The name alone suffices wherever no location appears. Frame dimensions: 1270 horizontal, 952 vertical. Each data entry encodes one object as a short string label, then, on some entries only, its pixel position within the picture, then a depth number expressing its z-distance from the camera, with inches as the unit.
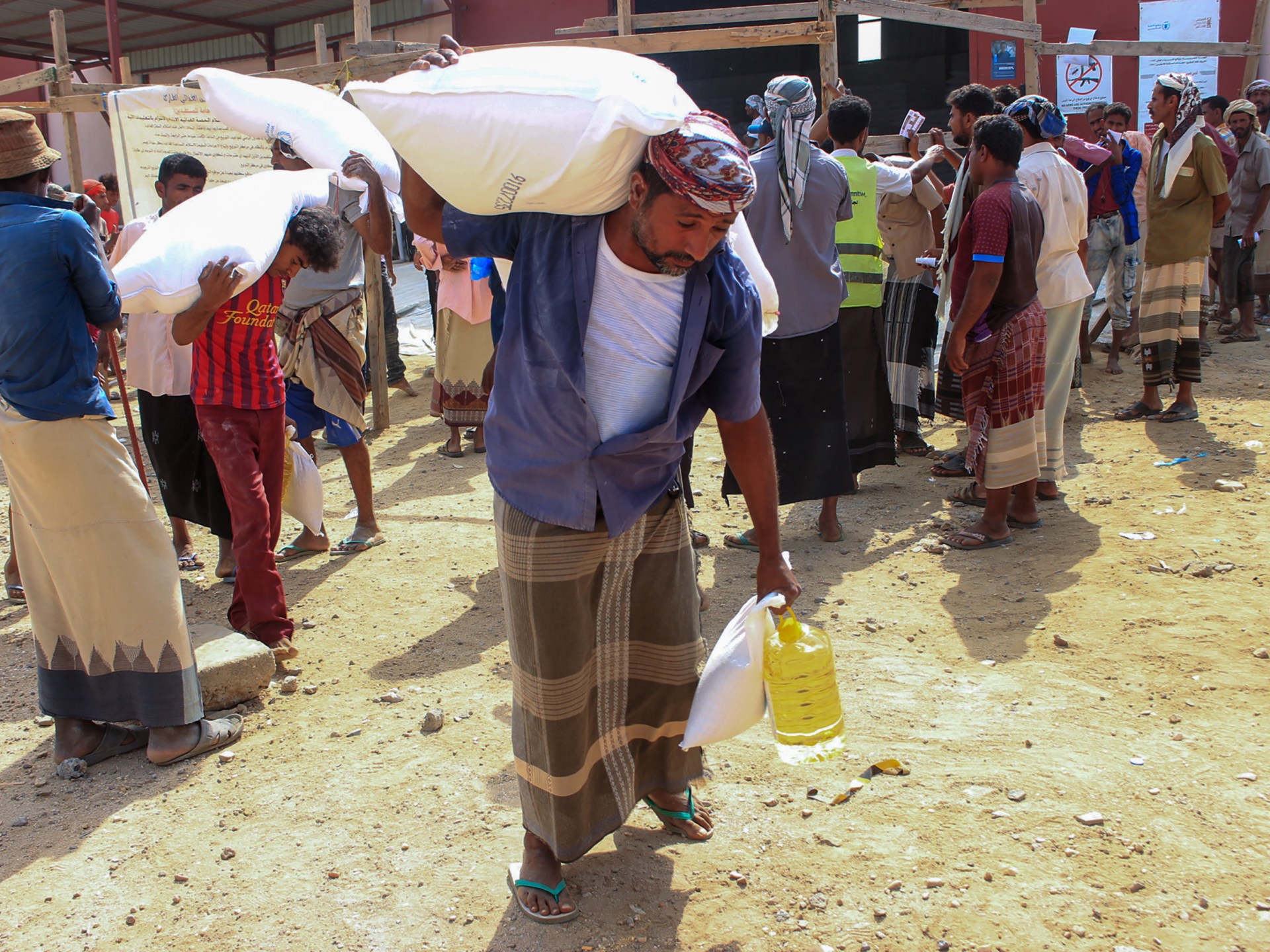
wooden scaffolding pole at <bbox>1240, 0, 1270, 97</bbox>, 393.4
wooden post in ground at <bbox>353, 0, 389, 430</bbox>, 290.2
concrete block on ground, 139.8
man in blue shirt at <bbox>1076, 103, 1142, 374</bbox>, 311.7
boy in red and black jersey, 150.0
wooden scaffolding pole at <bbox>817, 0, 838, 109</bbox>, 254.2
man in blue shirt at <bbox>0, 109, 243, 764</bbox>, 114.4
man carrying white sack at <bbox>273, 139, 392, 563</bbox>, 203.5
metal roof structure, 525.0
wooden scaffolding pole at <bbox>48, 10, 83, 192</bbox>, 331.9
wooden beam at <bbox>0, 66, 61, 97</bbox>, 327.9
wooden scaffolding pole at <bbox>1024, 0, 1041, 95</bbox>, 303.0
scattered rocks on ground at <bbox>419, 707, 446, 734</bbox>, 134.0
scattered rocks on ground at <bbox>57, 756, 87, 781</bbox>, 126.6
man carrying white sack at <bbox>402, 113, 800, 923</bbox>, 84.0
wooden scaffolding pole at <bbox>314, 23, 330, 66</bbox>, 349.2
